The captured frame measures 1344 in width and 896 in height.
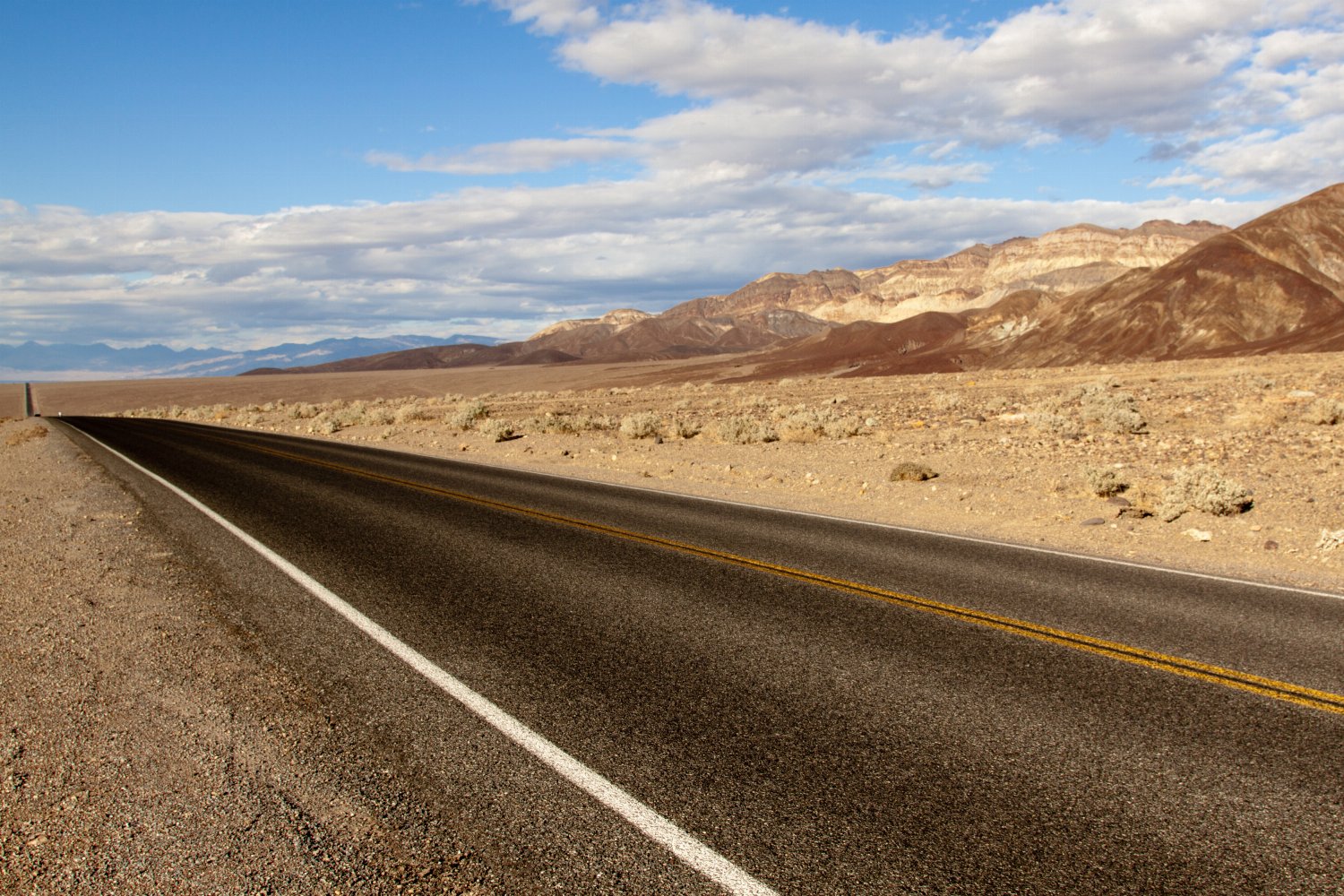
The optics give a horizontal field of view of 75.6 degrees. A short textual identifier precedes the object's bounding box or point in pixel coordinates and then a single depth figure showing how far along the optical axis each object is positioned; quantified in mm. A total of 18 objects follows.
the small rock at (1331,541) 10141
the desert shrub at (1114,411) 21678
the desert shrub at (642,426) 25922
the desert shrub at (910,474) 16297
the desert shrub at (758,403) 38588
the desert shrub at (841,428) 23828
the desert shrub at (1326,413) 20078
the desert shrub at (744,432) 23594
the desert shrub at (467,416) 31922
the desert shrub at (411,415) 37219
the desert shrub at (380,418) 37344
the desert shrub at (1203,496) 12305
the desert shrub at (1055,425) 21328
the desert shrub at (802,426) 23547
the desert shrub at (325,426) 35594
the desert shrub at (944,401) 32388
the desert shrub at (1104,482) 13852
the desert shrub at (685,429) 25812
